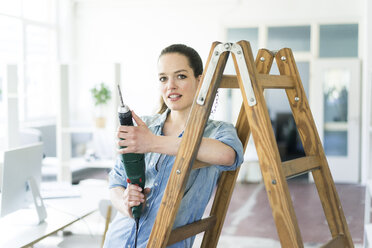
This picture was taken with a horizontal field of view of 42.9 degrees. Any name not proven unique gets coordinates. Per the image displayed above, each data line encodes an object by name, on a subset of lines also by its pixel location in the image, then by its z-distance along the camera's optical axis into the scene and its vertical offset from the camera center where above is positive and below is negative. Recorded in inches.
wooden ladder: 55.4 -4.8
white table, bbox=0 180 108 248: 89.9 -23.3
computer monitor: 94.1 -14.2
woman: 63.6 -8.3
